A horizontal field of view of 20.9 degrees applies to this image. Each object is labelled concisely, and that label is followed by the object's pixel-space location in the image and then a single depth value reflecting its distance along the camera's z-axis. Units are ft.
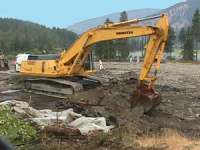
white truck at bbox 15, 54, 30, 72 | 115.00
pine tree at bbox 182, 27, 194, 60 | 305.73
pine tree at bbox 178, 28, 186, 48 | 324.02
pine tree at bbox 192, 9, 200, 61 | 319.88
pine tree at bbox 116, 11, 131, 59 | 322.14
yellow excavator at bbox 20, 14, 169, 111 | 61.31
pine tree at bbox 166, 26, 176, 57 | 338.75
